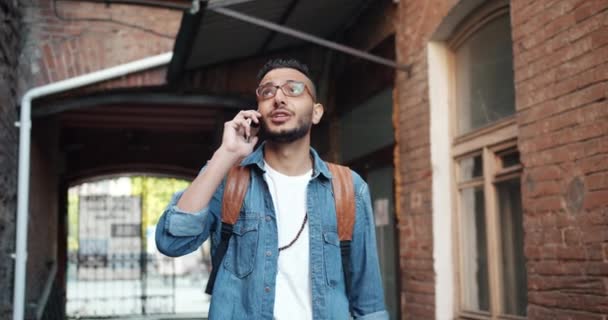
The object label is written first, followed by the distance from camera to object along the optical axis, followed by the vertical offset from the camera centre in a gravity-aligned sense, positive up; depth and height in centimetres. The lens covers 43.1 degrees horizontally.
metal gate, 1811 +53
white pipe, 734 +101
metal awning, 660 +224
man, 244 +10
